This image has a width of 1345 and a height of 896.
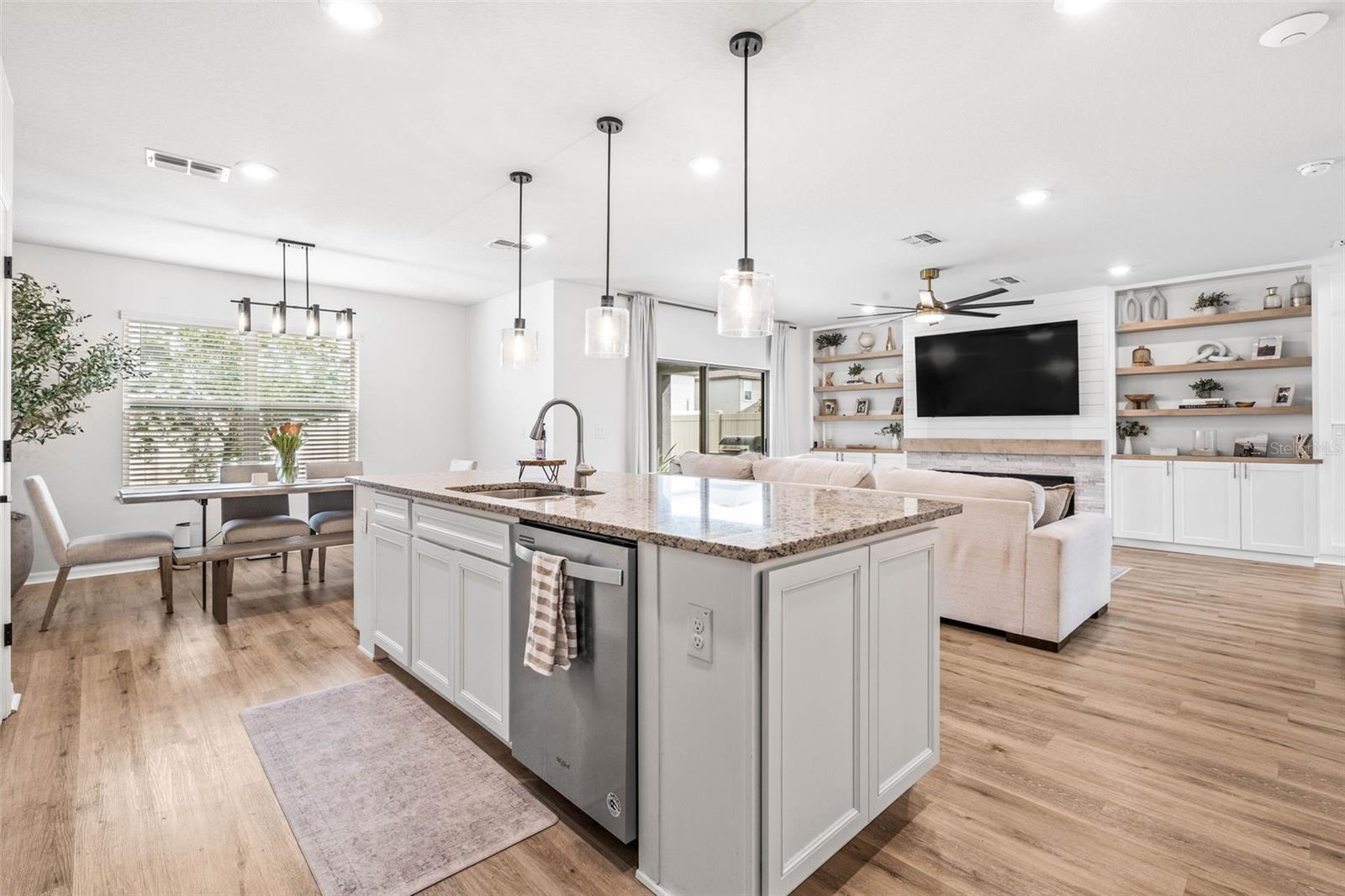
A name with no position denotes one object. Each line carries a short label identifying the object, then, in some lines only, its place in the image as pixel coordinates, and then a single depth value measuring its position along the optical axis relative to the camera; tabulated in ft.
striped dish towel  6.04
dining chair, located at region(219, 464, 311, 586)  13.83
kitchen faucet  8.89
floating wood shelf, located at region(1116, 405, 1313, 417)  17.86
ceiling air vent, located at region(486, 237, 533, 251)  15.70
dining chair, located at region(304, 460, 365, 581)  16.19
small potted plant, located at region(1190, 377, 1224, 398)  19.26
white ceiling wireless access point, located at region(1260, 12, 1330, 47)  7.05
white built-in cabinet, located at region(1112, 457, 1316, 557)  17.33
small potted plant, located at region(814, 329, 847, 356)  28.76
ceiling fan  17.46
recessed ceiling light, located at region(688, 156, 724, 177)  10.75
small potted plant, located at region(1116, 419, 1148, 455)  20.84
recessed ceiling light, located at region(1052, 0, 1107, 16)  6.79
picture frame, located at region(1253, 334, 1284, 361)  18.14
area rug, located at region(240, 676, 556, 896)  5.74
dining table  12.55
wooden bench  12.68
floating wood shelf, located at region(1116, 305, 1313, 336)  17.81
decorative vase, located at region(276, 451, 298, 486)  15.19
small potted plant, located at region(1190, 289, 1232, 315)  19.18
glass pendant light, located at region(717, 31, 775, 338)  7.41
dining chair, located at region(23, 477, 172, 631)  12.30
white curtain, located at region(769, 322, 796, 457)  27.32
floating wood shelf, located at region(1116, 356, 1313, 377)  17.75
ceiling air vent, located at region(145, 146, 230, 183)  10.60
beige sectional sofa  10.88
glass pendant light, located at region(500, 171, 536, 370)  11.28
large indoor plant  13.20
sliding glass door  24.23
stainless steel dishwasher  5.57
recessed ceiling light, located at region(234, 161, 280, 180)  11.01
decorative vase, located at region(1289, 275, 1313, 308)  17.61
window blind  17.60
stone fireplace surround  20.81
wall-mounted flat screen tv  21.30
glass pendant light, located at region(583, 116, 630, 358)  9.39
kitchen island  4.72
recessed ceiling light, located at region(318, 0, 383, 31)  6.76
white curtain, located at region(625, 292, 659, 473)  21.56
